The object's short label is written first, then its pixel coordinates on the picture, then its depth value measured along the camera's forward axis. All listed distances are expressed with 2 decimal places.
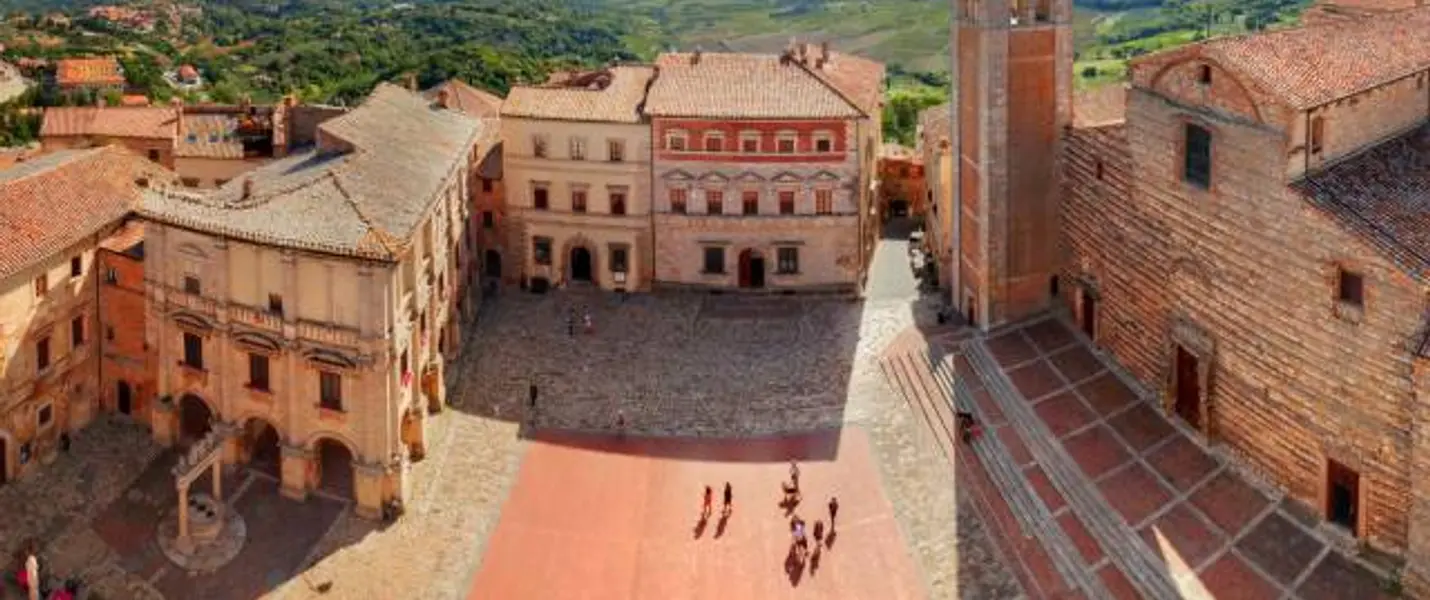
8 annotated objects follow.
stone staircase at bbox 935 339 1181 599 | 38.94
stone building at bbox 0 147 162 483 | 44.69
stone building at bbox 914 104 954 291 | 61.06
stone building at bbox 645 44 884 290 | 60.38
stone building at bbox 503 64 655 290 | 61.31
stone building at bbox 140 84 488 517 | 43.28
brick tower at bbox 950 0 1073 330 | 53.34
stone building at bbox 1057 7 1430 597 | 36.66
